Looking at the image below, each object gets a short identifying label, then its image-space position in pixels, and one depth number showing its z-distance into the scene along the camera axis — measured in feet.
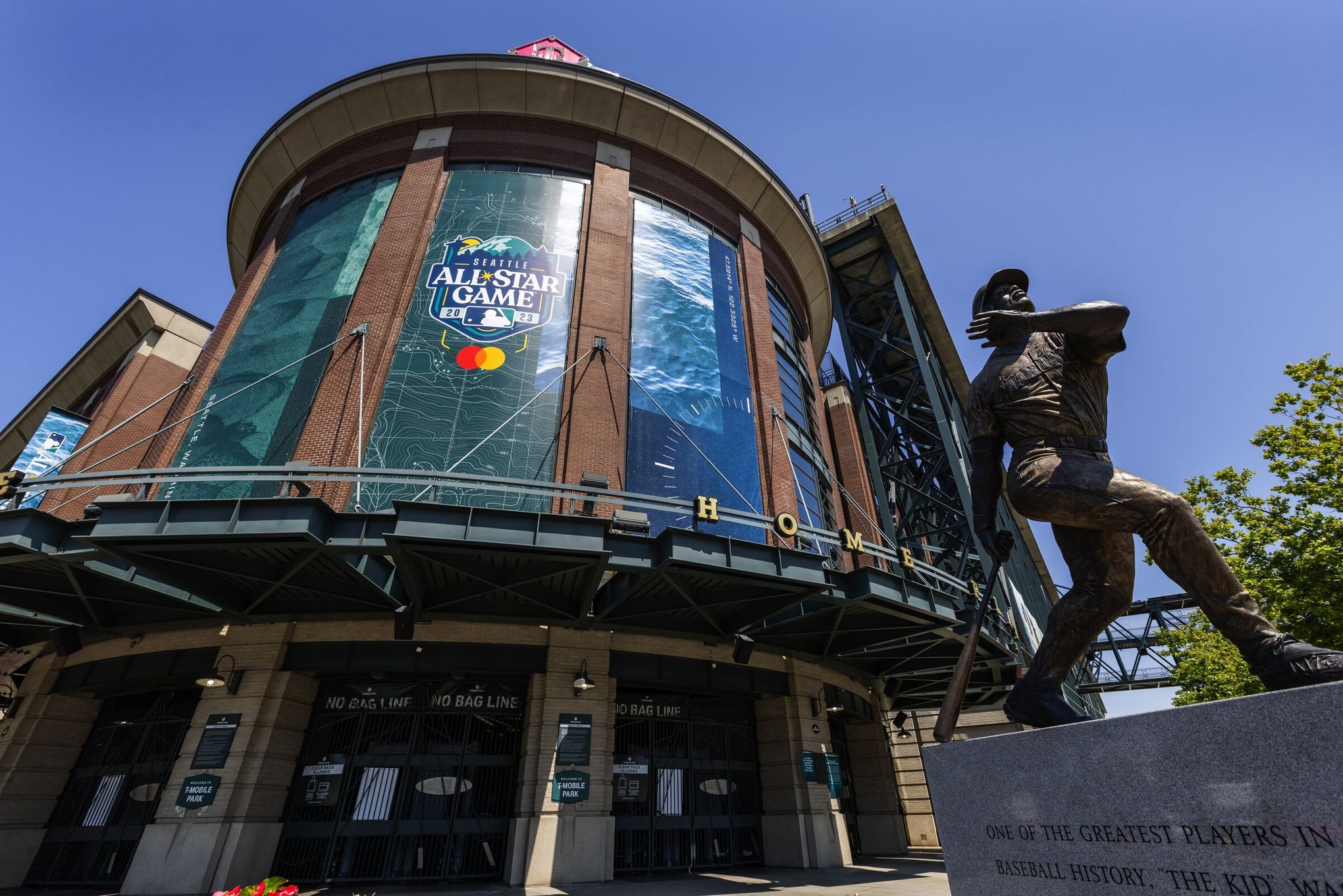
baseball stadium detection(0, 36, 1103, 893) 40.37
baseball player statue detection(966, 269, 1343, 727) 13.78
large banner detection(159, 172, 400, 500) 56.65
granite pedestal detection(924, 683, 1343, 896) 9.84
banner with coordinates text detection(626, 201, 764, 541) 58.80
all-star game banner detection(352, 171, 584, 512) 54.19
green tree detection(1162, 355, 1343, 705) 51.16
